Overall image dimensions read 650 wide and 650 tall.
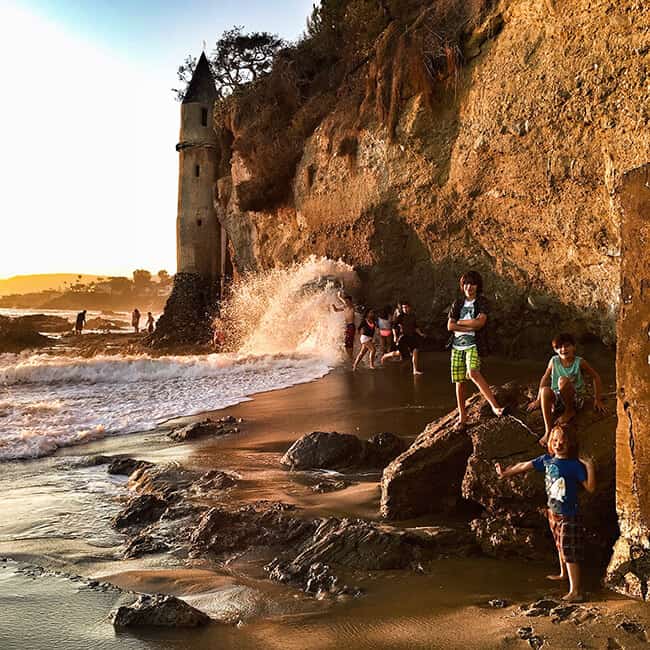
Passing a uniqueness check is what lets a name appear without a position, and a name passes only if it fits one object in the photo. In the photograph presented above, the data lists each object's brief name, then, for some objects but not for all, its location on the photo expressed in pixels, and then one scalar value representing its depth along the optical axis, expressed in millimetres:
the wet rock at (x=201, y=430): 8021
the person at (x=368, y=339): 14156
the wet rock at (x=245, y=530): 4191
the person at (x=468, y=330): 5602
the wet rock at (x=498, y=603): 3111
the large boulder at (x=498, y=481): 3680
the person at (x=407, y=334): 12914
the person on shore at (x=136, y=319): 39469
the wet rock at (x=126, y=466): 6340
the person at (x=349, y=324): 15742
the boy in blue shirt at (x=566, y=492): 3287
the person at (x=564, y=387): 4070
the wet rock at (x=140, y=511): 4770
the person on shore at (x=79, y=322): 37738
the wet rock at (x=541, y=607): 2971
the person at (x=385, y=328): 15508
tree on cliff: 32312
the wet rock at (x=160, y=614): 3054
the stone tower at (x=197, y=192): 31141
